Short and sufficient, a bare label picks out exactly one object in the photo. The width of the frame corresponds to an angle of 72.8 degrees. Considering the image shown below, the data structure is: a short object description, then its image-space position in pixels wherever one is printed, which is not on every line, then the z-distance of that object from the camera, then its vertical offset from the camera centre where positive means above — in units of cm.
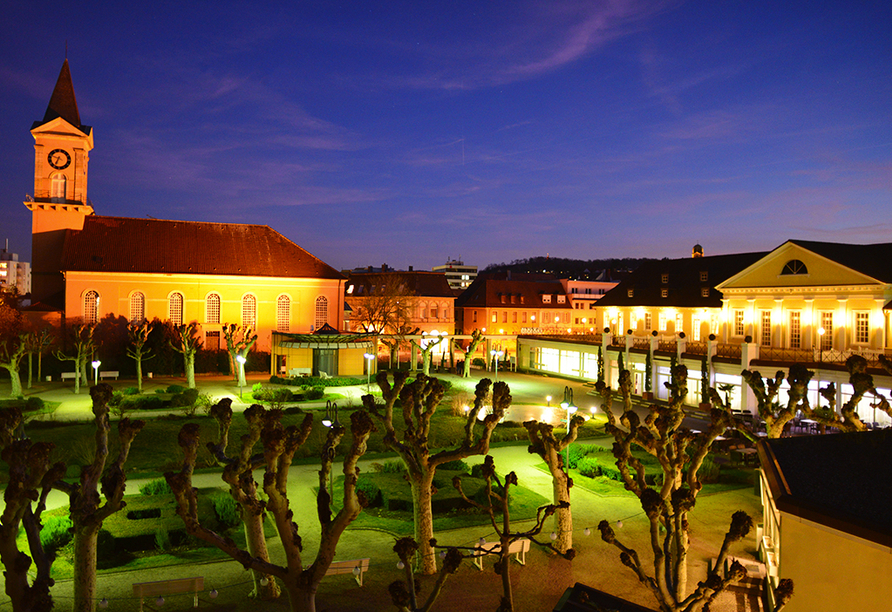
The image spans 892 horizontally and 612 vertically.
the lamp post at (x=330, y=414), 2469 -472
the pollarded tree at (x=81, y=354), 3472 -311
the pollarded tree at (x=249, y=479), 949 -286
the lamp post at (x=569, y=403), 1836 -309
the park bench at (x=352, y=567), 1189 -525
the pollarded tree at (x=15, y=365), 3167 -338
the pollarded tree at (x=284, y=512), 870 -314
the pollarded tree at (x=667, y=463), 861 -277
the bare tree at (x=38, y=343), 3518 -256
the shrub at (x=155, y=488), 1741 -539
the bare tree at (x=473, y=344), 4178 -284
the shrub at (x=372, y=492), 1678 -529
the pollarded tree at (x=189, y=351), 3566 -297
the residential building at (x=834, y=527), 816 -313
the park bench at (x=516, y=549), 1284 -526
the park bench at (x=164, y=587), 1063 -504
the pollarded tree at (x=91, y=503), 948 -321
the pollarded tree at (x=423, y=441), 1234 -285
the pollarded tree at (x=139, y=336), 3818 -229
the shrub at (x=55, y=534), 1341 -525
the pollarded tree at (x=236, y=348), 3569 -298
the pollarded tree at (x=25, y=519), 767 -298
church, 4488 +246
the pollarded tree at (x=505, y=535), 933 -393
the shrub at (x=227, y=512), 1515 -528
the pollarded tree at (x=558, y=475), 1366 -390
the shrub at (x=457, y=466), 2087 -569
